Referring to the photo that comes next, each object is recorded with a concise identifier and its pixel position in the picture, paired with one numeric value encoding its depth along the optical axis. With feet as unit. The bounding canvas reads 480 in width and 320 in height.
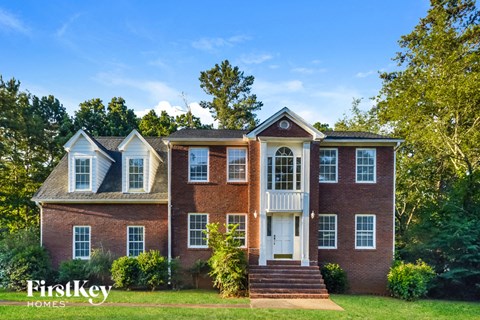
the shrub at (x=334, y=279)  55.47
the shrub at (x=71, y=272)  54.65
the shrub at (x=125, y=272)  53.16
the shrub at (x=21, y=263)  52.16
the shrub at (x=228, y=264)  50.78
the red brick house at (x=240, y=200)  56.75
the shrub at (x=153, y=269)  53.01
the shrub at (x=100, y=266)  54.70
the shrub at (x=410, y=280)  51.01
